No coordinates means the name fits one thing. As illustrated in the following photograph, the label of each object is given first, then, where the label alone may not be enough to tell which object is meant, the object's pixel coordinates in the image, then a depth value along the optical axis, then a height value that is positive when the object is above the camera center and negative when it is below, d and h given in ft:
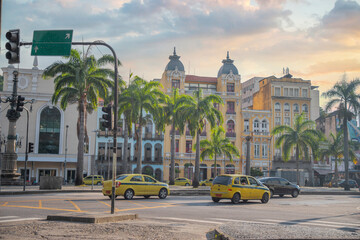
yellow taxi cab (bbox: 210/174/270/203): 69.97 -5.65
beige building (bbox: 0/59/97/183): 191.93 +11.91
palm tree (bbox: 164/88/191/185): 148.97 +16.60
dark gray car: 93.35 -6.76
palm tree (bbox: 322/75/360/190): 157.99 +23.86
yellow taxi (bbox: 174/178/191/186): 176.55 -11.48
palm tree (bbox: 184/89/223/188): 145.59 +15.88
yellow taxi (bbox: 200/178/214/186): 167.84 -11.06
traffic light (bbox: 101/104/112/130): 46.68 +4.18
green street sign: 48.65 +13.31
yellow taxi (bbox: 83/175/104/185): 162.09 -10.47
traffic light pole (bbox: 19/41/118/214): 46.45 +7.84
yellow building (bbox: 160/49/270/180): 219.20 +21.23
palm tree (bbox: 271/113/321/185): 184.65 +9.66
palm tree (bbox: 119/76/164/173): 141.08 +19.45
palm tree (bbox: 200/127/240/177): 187.01 +4.83
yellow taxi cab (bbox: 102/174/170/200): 70.79 -5.81
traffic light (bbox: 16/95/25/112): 78.79 +9.48
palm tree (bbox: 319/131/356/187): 211.61 +5.11
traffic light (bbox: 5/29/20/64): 39.88 +10.53
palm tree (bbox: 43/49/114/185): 119.96 +21.58
